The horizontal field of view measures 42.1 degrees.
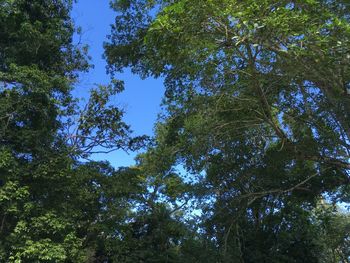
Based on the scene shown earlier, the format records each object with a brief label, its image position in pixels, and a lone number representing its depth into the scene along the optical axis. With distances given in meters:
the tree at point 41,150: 12.73
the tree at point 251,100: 7.38
